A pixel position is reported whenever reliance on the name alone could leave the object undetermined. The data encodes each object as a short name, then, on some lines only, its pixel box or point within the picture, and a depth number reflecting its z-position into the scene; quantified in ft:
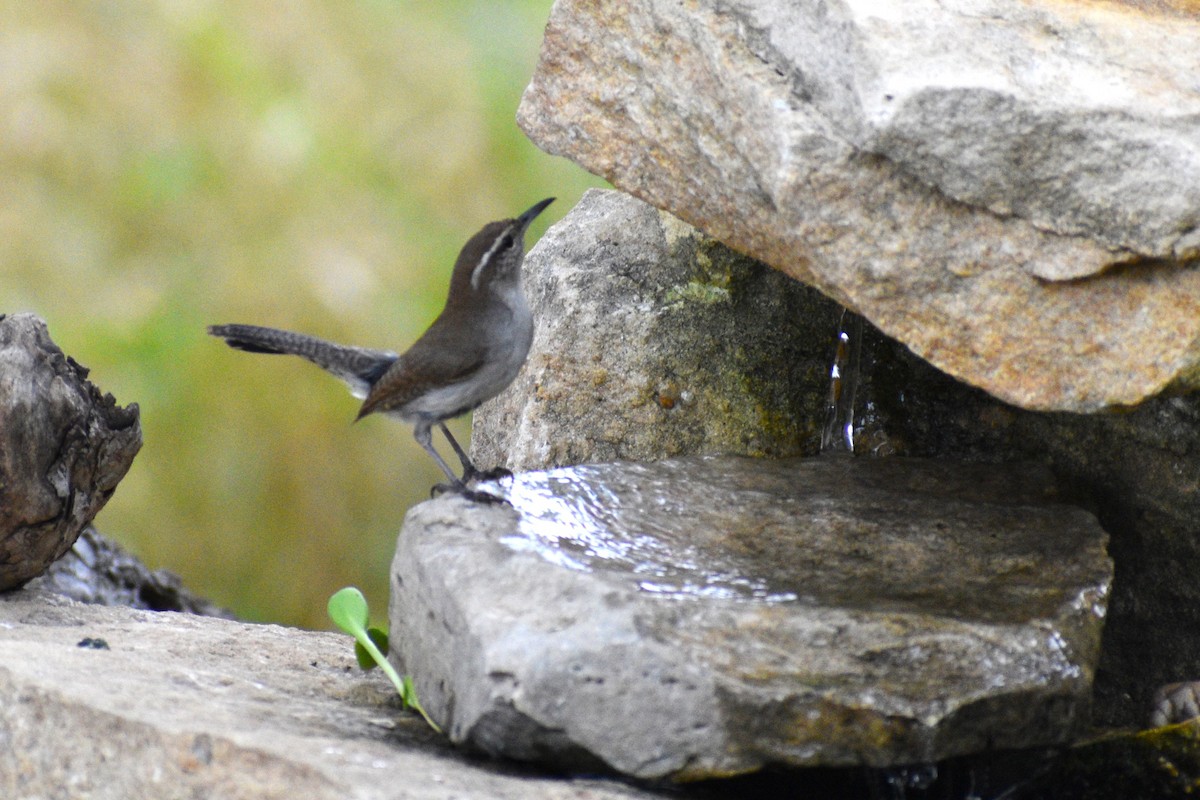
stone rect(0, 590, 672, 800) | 19.35
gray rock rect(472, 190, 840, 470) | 33.73
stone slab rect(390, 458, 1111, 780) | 20.04
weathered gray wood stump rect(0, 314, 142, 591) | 29.48
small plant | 26.94
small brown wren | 31.99
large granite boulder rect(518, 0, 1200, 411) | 22.29
